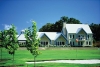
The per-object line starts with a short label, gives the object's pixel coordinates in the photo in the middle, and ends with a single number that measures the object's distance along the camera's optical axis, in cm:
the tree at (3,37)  2650
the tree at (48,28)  9891
